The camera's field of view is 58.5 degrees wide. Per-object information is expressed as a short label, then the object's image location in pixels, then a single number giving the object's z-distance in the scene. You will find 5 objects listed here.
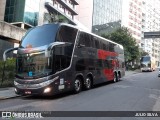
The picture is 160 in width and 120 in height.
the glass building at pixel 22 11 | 23.88
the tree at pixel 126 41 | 29.63
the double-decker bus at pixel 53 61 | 7.07
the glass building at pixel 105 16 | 41.84
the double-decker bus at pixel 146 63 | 30.84
